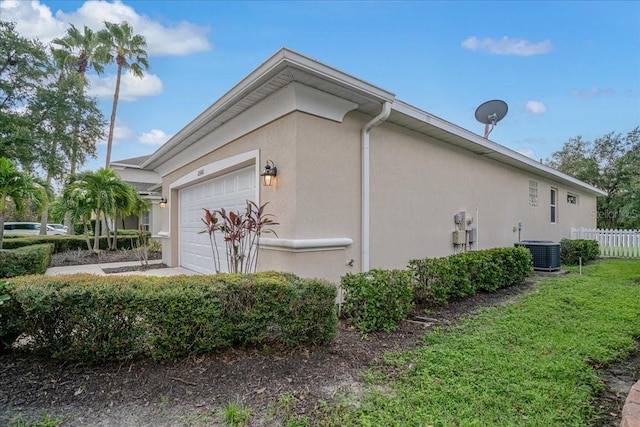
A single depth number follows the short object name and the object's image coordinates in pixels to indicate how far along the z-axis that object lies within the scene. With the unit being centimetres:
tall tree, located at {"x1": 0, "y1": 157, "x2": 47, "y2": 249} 694
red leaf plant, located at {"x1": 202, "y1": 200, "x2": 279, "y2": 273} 495
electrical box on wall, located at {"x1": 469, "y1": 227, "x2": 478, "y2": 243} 839
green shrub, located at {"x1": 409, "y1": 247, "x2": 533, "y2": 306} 527
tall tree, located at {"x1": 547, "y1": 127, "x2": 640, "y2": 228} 2262
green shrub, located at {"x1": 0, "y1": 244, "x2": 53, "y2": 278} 672
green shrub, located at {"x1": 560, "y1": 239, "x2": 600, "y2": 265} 1120
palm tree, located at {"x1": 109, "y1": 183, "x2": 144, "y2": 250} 1347
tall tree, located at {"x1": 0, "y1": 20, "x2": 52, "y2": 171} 1653
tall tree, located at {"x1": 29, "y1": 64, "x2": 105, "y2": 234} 1856
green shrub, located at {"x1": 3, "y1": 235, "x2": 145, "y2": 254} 1160
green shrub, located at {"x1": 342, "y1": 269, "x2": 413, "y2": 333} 419
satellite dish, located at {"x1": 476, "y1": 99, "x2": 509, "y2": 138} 995
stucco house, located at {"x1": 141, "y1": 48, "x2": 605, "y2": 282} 475
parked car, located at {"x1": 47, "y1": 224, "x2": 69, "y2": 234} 2634
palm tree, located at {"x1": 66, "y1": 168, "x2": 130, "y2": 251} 1240
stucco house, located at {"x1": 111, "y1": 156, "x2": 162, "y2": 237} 1933
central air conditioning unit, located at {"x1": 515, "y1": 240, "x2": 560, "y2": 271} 905
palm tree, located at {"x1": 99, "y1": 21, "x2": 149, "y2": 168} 1984
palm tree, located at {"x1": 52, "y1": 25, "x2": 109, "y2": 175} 2003
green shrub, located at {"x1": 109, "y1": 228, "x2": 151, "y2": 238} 1676
